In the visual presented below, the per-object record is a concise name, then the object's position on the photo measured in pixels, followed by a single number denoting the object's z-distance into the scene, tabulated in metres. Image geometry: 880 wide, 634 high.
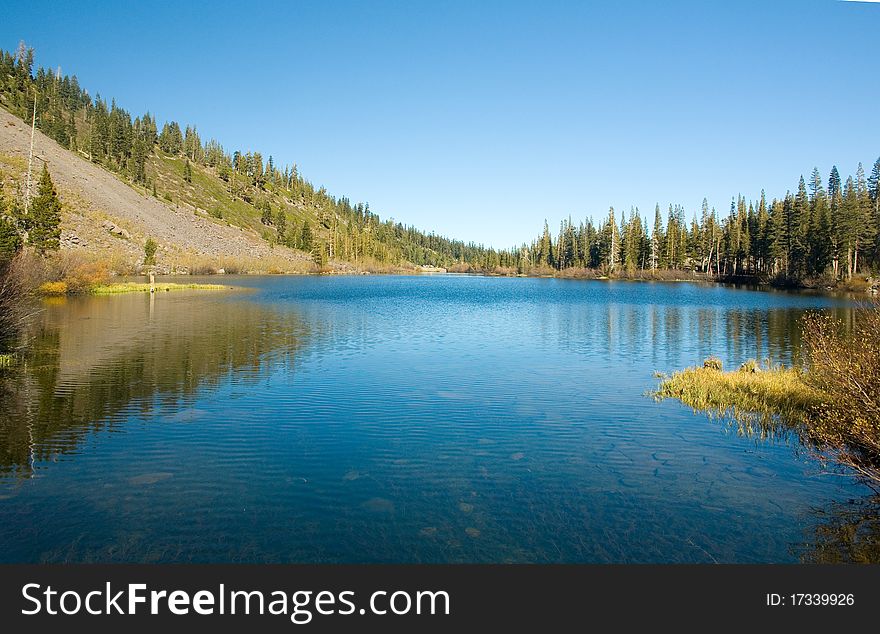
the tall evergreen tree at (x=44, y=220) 52.94
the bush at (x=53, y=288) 48.48
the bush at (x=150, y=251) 85.94
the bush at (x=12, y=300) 22.17
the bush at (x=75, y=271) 51.31
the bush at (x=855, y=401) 10.11
